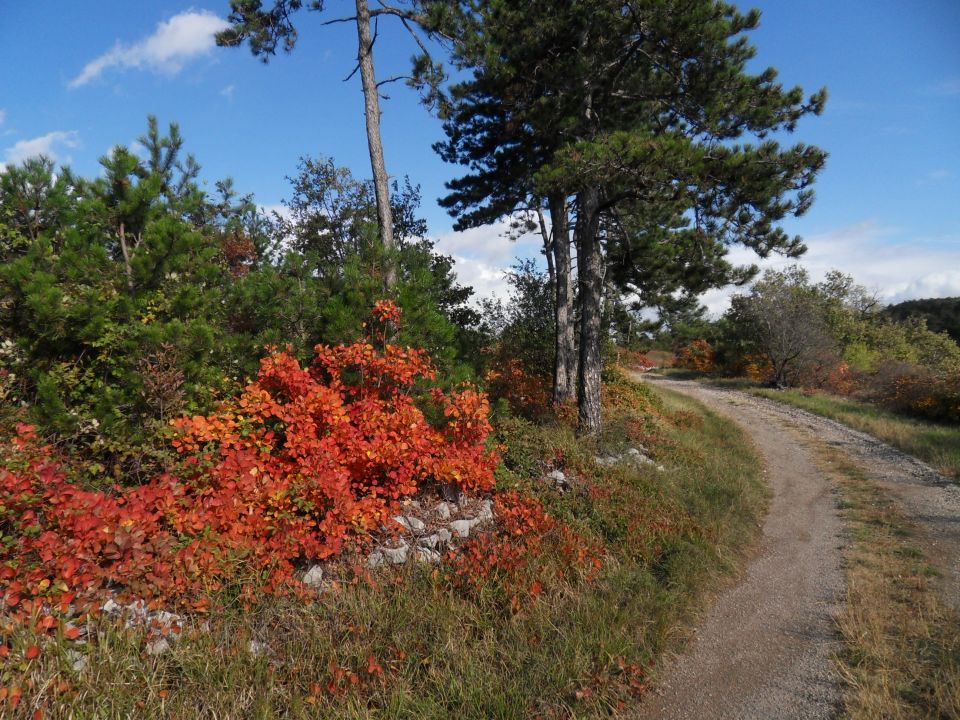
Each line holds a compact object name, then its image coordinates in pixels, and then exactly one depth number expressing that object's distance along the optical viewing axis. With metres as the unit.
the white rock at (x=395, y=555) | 5.07
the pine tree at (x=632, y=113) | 7.46
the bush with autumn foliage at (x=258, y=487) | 3.51
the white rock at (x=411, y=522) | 5.60
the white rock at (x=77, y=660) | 3.13
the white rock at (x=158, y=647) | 3.39
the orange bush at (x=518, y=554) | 4.66
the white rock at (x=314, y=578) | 4.55
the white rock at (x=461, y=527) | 5.72
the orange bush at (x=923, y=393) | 14.16
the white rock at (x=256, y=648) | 3.62
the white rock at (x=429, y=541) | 5.45
